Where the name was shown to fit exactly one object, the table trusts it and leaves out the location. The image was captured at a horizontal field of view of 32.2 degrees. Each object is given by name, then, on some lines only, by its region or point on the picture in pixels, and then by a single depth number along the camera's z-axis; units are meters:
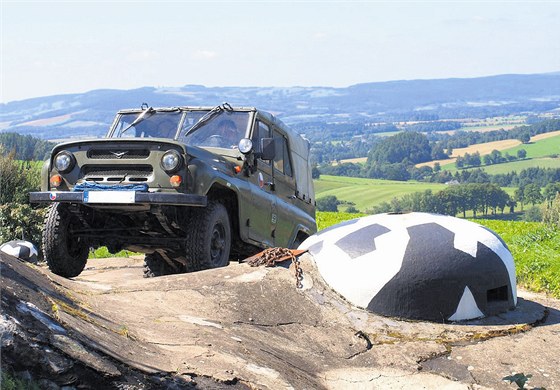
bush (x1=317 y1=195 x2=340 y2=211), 69.69
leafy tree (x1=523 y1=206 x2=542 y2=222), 58.86
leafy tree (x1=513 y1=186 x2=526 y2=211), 77.00
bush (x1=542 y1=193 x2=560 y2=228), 21.98
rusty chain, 9.66
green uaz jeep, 9.70
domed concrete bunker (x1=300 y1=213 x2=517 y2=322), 9.19
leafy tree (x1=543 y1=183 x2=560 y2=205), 72.07
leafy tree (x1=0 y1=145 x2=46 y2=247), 14.09
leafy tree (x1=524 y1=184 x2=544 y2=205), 76.12
